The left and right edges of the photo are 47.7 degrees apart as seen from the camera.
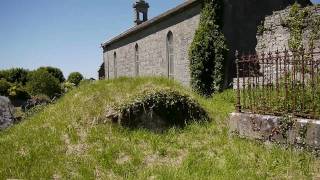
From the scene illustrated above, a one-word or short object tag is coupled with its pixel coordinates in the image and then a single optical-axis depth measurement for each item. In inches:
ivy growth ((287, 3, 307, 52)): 550.2
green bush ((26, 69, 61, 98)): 1170.0
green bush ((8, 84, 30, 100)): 1037.2
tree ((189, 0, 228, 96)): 660.7
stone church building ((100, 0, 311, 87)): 685.9
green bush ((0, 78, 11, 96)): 1077.1
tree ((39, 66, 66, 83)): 1595.7
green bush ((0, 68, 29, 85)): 1375.5
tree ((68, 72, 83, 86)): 1665.5
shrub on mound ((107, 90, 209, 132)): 349.4
